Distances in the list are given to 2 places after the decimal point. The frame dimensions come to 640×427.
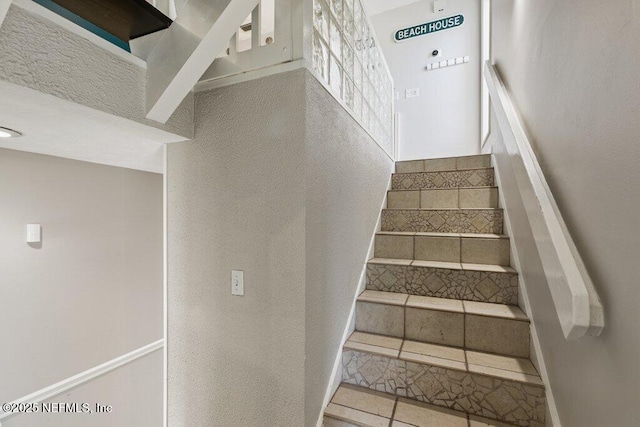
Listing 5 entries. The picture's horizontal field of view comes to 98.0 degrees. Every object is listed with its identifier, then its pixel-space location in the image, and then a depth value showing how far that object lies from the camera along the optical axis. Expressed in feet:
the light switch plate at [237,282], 3.76
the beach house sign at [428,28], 11.41
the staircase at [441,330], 3.96
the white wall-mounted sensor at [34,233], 5.72
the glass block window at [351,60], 3.93
